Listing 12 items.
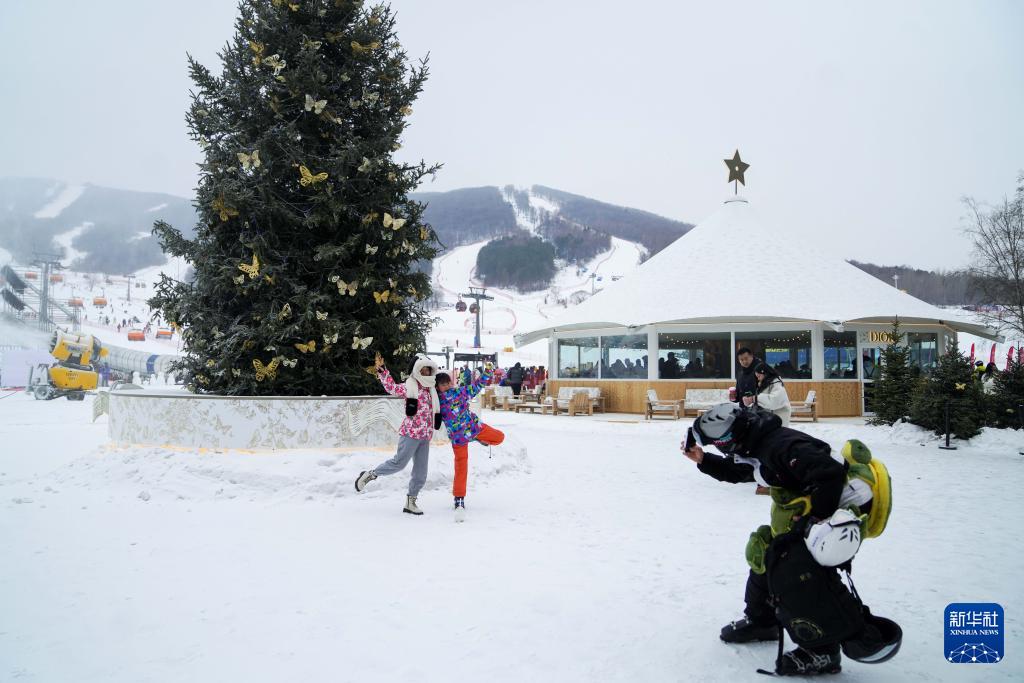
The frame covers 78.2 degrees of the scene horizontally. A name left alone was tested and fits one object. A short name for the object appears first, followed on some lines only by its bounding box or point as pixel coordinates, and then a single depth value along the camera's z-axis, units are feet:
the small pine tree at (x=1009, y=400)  43.39
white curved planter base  27.02
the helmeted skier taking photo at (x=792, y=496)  9.43
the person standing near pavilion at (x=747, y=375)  24.09
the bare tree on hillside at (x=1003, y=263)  85.71
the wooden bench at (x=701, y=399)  62.54
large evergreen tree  29.40
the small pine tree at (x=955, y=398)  40.24
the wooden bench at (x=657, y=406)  61.98
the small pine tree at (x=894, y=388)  47.47
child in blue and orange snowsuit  22.29
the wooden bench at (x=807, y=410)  56.90
